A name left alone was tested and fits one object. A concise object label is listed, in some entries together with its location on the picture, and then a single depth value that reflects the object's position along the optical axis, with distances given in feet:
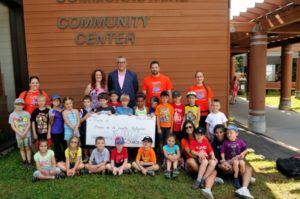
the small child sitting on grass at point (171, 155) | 15.28
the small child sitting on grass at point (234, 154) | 14.39
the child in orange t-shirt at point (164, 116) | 16.53
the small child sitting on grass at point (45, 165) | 14.47
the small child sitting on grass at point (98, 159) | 15.12
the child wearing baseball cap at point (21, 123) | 16.03
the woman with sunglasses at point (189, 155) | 14.24
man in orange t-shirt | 17.65
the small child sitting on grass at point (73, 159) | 14.94
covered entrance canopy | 24.24
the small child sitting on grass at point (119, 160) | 15.19
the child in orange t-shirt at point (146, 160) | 15.31
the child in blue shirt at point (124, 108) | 16.45
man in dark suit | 17.78
